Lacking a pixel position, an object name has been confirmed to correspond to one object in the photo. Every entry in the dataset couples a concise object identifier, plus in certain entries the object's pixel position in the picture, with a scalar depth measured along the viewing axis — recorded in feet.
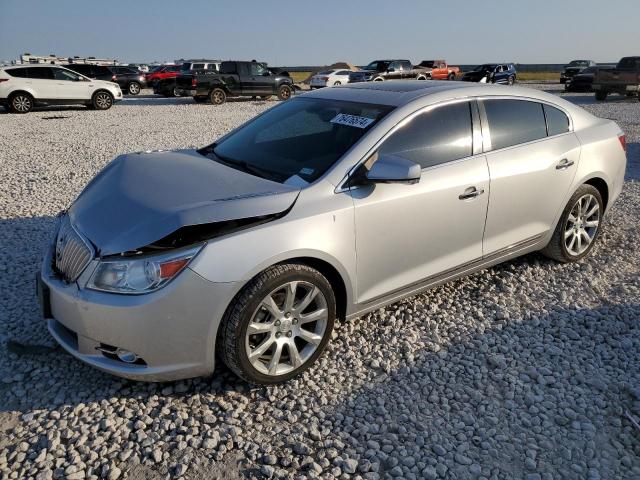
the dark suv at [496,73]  94.71
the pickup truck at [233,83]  64.23
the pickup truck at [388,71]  93.93
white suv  50.85
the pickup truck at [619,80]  65.26
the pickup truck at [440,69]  115.55
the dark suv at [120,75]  73.55
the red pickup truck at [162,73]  88.21
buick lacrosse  8.47
